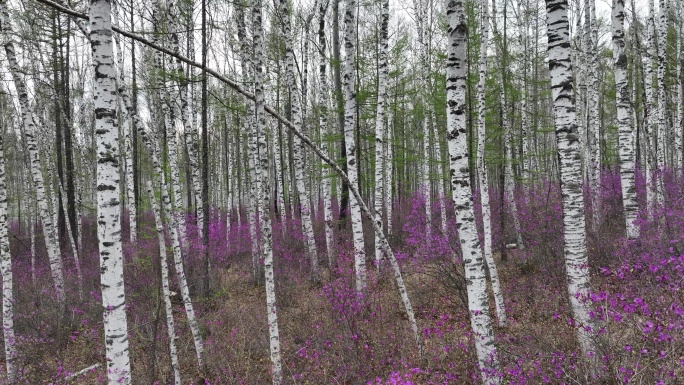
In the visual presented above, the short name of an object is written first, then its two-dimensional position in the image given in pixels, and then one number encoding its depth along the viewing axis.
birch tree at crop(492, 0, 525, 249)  8.66
